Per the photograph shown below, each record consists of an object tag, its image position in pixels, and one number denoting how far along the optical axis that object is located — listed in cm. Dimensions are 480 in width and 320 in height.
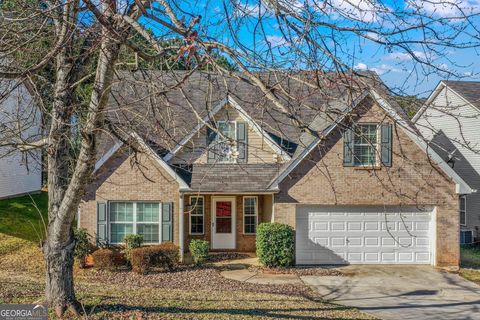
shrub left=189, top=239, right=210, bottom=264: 1697
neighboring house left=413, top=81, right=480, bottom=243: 2370
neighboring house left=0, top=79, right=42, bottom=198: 2580
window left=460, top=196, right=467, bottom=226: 2420
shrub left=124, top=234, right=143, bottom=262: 1633
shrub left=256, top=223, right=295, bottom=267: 1648
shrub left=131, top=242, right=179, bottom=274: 1548
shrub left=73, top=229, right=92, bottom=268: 1614
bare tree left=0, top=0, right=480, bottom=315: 584
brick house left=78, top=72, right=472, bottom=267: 1717
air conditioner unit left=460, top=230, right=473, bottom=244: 2356
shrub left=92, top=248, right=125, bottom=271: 1577
